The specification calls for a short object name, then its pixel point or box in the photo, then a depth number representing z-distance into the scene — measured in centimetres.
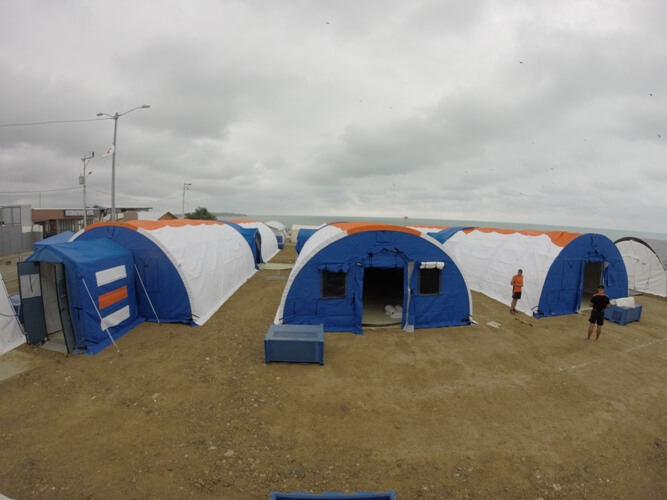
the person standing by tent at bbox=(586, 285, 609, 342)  1020
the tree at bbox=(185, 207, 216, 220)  6412
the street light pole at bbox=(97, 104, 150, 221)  2073
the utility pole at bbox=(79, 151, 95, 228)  2986
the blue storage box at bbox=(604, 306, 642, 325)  1274
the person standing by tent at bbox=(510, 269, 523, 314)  1302
